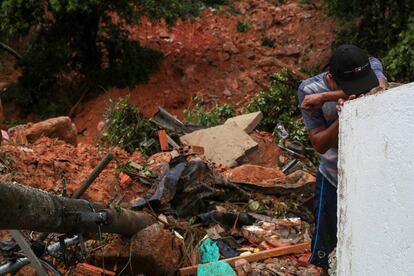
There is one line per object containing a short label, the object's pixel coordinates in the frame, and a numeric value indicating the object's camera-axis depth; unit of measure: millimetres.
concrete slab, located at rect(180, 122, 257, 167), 7812
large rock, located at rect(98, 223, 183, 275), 3992
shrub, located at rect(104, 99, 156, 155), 8148
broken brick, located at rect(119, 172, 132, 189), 5891
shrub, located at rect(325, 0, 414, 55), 11387
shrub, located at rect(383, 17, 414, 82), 9250
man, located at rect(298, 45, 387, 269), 2789
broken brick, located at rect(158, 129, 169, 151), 7761
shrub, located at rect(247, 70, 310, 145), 9737
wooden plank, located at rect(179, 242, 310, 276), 4285
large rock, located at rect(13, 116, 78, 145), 7582
